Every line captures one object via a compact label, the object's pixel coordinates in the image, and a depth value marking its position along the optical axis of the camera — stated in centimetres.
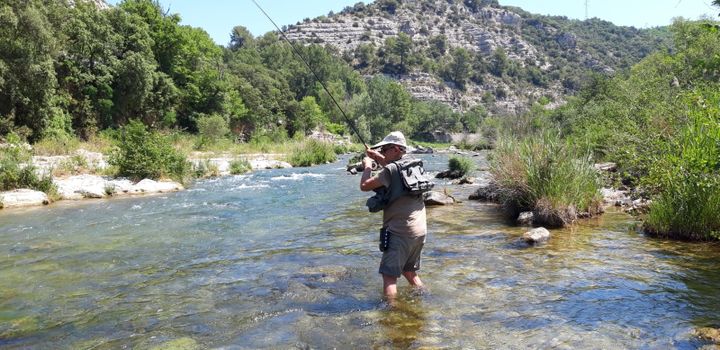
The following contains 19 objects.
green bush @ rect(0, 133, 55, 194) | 1590
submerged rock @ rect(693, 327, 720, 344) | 445
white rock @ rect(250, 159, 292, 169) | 3216
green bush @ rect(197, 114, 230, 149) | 4562
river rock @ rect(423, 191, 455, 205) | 1460
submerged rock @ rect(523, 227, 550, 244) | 905
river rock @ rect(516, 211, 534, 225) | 1102
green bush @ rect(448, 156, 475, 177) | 2378
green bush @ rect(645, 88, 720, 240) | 775
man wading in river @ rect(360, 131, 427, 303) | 572
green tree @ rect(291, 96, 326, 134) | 7706
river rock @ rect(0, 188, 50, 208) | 1482
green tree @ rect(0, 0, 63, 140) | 2792
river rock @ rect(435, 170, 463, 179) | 2392
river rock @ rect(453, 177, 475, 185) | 2095
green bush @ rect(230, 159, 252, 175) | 2778
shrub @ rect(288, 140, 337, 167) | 3609
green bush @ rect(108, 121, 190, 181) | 2055
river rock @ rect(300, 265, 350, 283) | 718
